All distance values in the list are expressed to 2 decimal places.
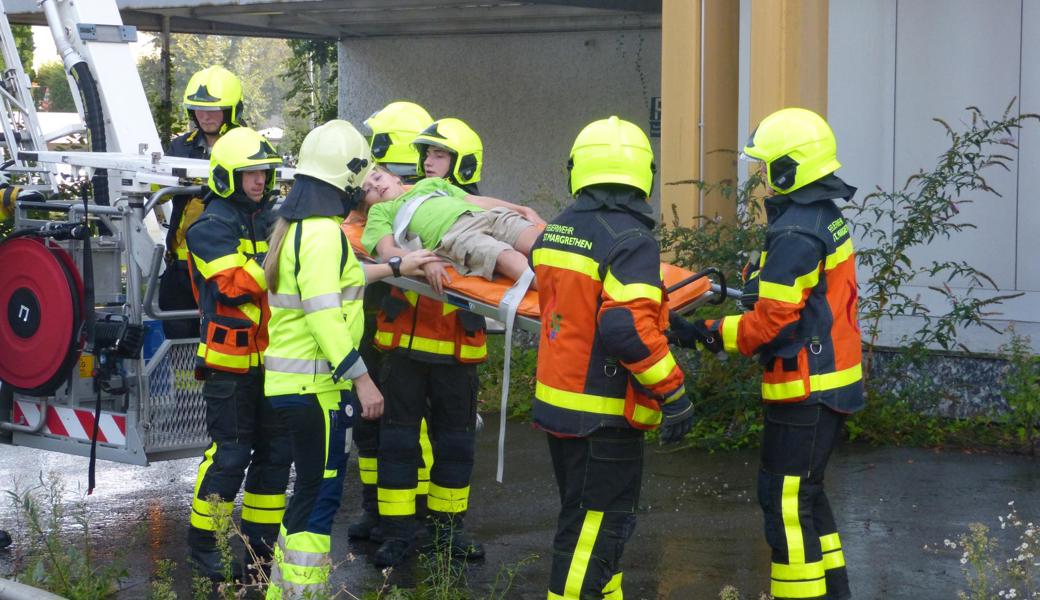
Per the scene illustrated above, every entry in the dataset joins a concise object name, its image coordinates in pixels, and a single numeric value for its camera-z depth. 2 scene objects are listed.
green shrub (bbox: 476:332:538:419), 9.40
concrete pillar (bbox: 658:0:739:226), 8.94
